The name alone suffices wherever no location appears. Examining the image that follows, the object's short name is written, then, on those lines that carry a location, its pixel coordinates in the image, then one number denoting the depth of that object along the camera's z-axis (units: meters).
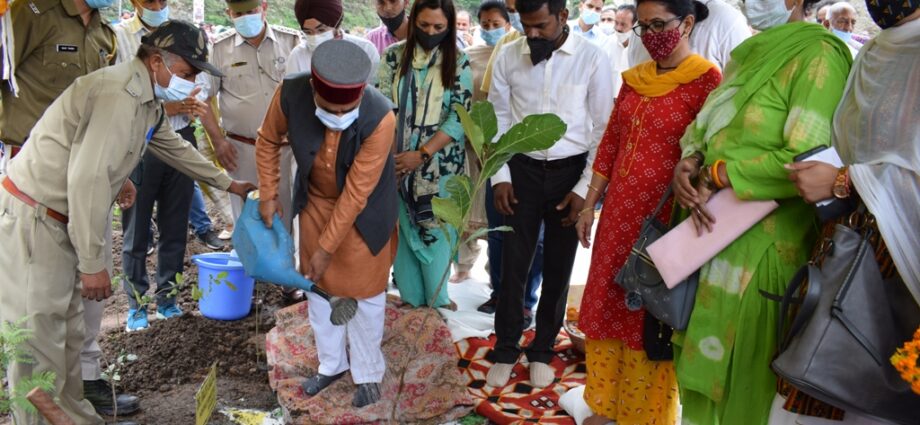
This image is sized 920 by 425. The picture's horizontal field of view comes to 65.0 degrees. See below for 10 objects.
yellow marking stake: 2.34
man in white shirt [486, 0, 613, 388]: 3.07
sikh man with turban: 3.88
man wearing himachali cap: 2.61
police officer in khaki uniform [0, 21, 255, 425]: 2.36
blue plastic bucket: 3.64
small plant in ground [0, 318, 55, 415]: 1.92
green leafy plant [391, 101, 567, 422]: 2.27
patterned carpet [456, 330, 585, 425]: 3.06
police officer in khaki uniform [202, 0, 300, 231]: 3.99
